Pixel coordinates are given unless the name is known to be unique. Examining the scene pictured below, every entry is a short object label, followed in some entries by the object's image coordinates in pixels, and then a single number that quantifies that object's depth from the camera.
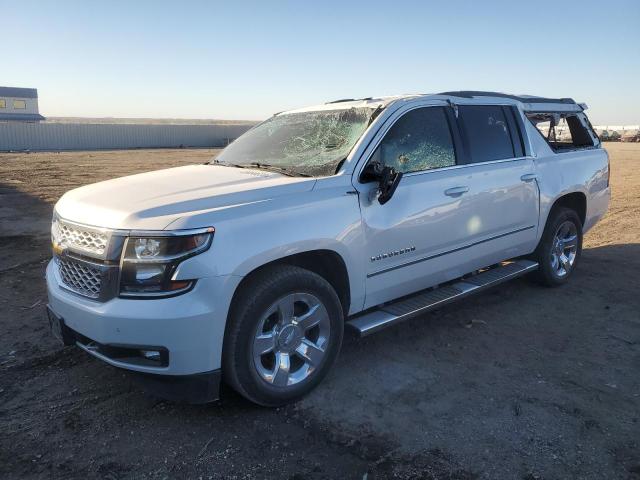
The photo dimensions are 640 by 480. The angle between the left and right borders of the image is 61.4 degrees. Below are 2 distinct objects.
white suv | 2.89
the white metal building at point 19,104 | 67.38
